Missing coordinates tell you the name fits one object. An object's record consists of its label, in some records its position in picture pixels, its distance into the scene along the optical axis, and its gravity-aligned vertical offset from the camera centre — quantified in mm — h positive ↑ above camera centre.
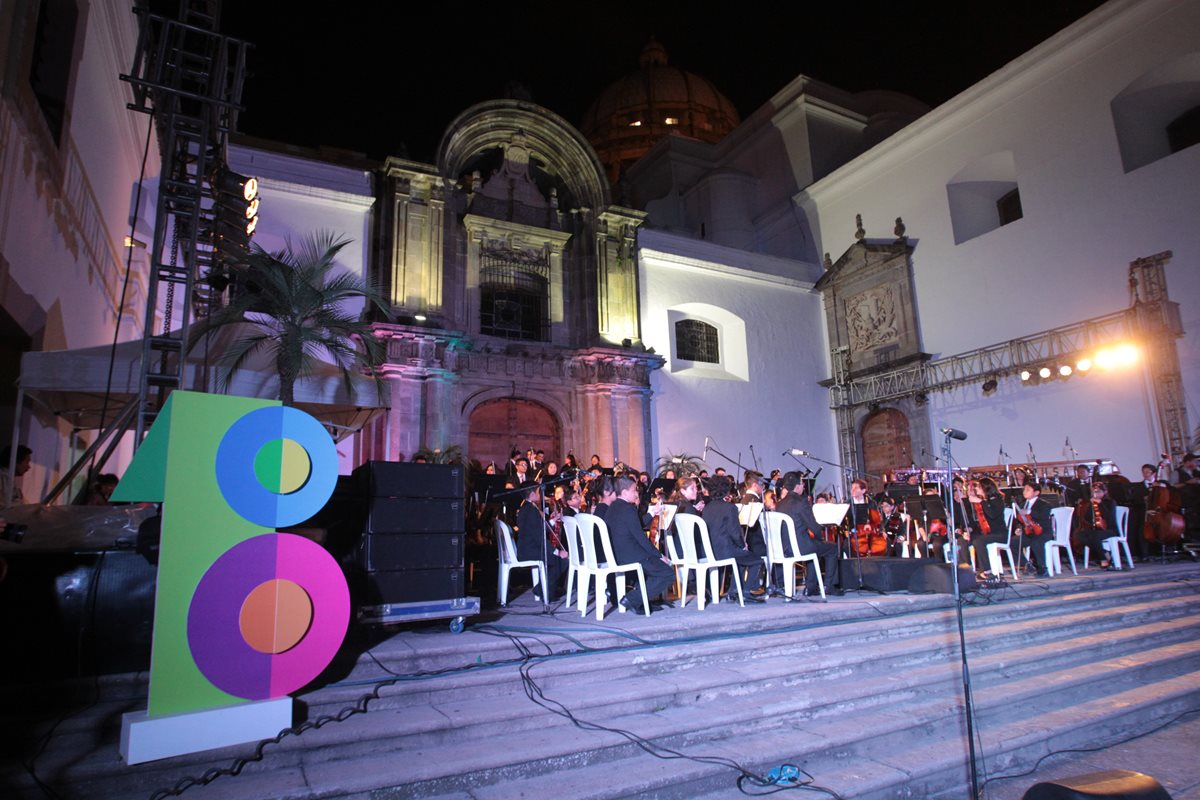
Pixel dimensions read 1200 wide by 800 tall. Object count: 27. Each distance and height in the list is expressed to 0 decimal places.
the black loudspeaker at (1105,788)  2287 -927
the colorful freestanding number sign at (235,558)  3215 -108
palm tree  7438 +2580
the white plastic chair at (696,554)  6656 -305
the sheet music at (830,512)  7664 +72
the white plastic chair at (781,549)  7098 -291
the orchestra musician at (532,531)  7012 -36
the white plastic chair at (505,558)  6848 -303
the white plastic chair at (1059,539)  9008 -347
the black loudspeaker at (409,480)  4797 +359
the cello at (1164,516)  9664 -90
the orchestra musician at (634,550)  6402 -231
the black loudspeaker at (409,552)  4707 -143
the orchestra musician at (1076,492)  10320 +305
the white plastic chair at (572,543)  6512 -159
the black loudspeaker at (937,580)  7215 -680
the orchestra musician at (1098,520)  9625 -122
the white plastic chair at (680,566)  6973 -450
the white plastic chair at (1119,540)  9461 -411
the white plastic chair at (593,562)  6086 -328
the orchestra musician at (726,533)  6930 -111
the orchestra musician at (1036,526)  9297 -172
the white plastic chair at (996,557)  8945 -559
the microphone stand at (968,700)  3422 -953
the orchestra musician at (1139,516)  10312 -85
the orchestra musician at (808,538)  7234 -191
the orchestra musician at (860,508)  9500 +140
